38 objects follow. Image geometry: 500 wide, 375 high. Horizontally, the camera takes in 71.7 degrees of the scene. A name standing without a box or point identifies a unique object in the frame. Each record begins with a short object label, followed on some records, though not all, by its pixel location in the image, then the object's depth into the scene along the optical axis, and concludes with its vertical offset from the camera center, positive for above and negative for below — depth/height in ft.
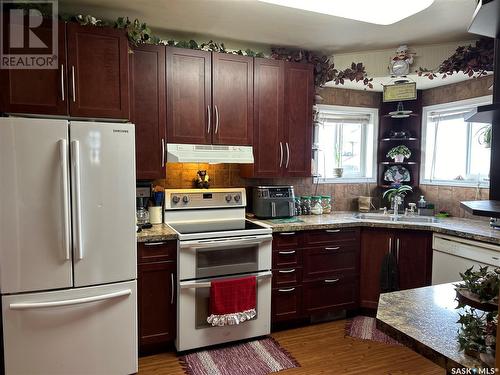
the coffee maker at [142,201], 9.30 -0.84
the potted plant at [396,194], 11.82 -0.77
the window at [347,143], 12.70 +1.12
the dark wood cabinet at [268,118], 10.18 +1.59
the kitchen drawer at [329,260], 9.89 -2.59
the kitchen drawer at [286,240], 9.43 -1.87
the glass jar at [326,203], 12.13 -1.10
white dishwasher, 8.25 -2.08
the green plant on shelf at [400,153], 12.64 +0.73
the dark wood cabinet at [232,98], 9.66 +2.07
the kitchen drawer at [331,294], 9.98 -3.60
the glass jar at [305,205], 11.78 -1.12
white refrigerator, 6.54 -1.54
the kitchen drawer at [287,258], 9.46 -2.38
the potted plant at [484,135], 10.56 +1.19
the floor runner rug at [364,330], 9.43 -4.49
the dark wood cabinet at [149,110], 8.84 +1.56
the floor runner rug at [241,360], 7.91 -4.52
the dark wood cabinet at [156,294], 8.18 -2.95
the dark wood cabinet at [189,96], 9.20 +2.02
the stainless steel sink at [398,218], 11.25 -1.49
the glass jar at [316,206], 11.77 -1.15
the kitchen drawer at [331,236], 9.84 -1.86
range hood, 9.13 +0.48
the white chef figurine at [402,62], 10.40 +3.38
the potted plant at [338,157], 12.98 +0.58
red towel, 8.38 -3.19
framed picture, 11.30 +2.72
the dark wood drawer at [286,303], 9.52 -3.67
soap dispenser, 11.79 -1.01
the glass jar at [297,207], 11.56 -1.17
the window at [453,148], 11.00 +0.88
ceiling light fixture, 6.67 +3.30
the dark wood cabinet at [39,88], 6.97 +1.68
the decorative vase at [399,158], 12.67 +0.55
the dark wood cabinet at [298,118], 10.60 +1.68
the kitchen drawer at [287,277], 9.49 -2.91
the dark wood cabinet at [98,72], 7.48 +2.17
